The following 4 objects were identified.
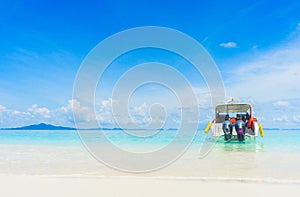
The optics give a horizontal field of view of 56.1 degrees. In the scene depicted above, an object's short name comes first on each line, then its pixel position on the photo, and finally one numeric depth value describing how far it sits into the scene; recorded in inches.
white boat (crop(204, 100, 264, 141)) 585.3
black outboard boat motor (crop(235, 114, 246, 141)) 576.7
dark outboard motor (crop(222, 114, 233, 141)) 590.2
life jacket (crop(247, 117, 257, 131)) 616.7
